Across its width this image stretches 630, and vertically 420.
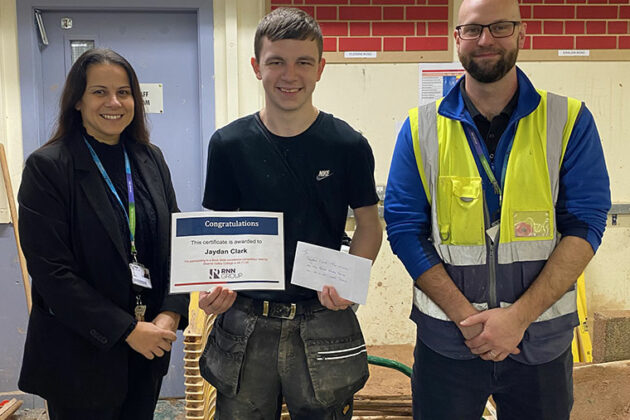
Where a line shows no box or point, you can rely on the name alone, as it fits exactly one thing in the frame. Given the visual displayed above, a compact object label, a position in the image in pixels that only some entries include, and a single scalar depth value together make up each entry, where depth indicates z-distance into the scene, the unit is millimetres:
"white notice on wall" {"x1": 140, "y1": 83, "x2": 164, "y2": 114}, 3320
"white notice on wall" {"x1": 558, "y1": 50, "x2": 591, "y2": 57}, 3314
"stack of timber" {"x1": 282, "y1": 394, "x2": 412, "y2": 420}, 2629
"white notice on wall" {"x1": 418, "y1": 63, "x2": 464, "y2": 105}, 3301
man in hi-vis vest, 1589
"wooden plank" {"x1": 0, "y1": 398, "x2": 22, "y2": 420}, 3062
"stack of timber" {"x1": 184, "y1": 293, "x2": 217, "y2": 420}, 2156
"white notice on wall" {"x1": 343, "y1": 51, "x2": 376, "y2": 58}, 3254
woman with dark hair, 1583
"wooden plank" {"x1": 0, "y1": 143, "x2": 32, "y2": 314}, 3131
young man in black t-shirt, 1561
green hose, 2467
